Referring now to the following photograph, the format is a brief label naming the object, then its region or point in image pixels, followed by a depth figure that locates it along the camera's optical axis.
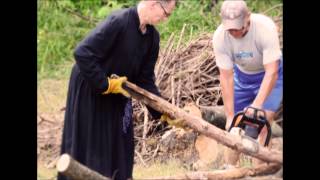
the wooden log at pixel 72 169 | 7.93
